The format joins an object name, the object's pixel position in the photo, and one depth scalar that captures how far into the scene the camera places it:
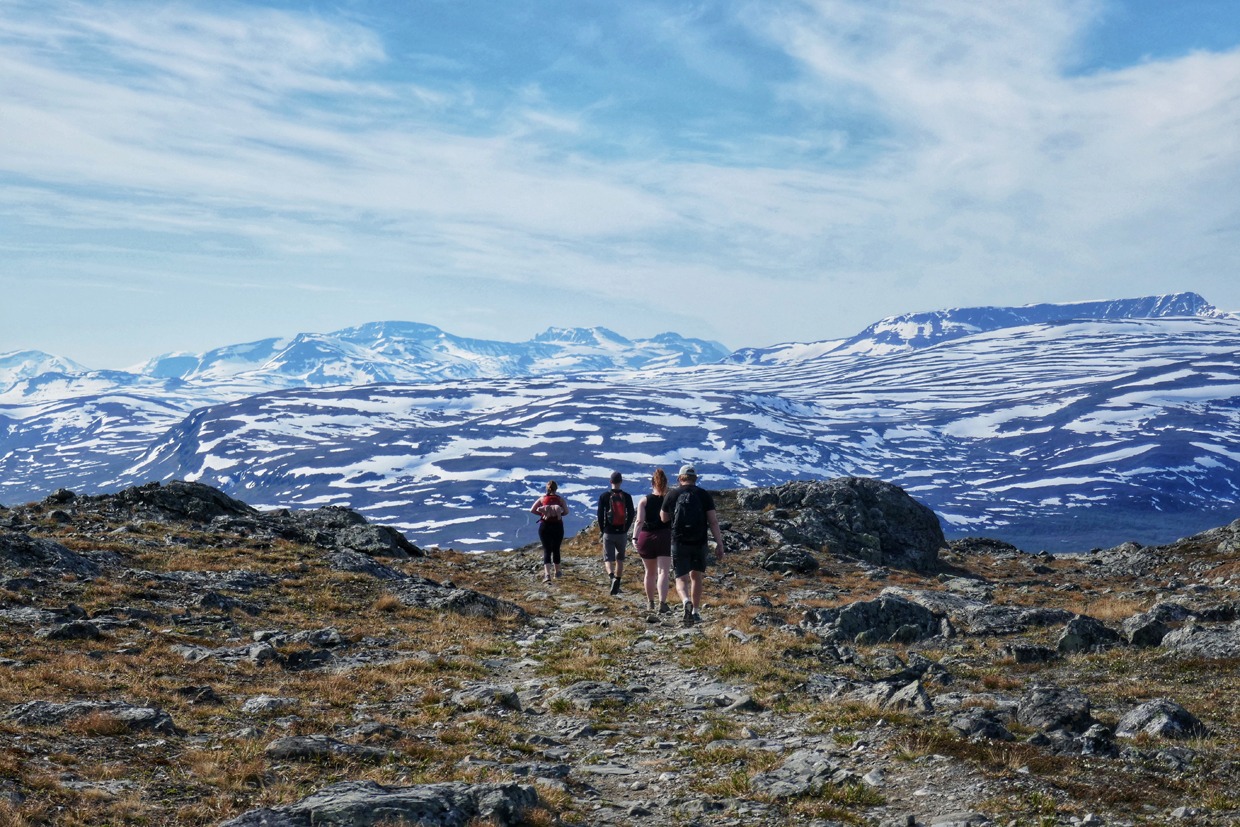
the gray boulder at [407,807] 8.77
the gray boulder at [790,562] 40.06
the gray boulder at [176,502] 35.34
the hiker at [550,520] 30.89
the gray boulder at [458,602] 24.27
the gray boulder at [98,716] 11.66
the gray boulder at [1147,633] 18.50
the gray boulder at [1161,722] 11.90
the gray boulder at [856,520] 47.53
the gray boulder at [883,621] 21.41
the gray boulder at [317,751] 11.17
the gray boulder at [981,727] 11.83
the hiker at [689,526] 22.08
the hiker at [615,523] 29.05
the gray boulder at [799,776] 10.54
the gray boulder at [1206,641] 16.61
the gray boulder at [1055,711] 12.35
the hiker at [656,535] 23.64
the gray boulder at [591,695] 15.05
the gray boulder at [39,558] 21.72
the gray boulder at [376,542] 35.88
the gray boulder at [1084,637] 18.36
